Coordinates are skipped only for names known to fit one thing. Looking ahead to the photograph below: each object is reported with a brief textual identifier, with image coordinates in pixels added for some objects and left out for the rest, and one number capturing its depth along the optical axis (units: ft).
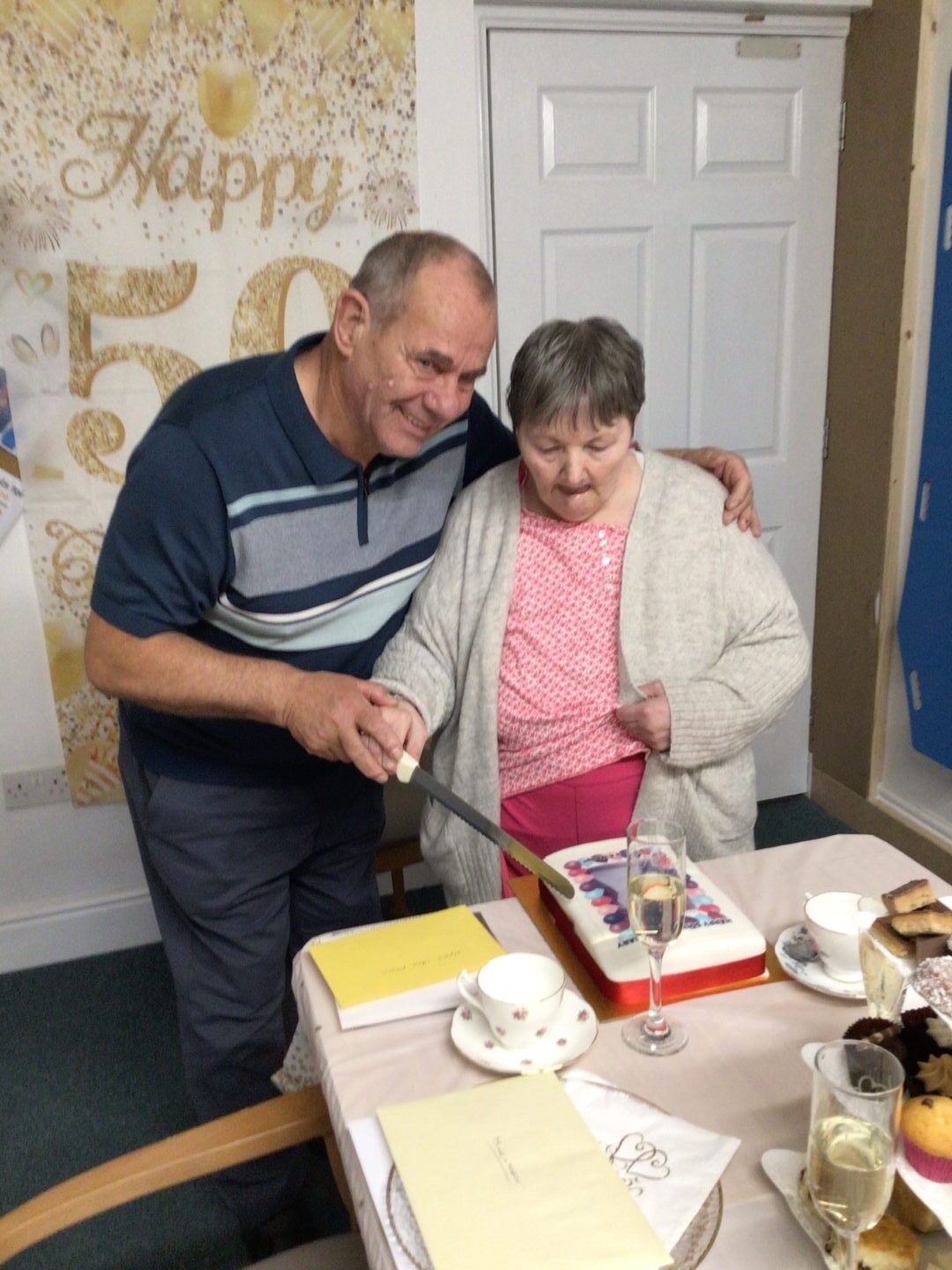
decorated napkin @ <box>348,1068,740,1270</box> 2.68
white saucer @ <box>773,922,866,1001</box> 3.52
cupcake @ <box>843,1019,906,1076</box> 2.87
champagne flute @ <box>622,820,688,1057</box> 3.26
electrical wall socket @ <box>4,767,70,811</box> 8.15
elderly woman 4.99
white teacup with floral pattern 3.22
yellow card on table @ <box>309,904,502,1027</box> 3.56
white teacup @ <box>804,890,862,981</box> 3.53
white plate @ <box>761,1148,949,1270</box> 2.56
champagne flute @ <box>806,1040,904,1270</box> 2.34
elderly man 4.53
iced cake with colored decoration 3.59
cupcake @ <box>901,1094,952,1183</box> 2.57
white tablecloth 2.69
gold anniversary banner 7.00
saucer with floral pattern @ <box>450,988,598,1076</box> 3.23
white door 8.36
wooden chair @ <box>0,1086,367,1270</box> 3.42
